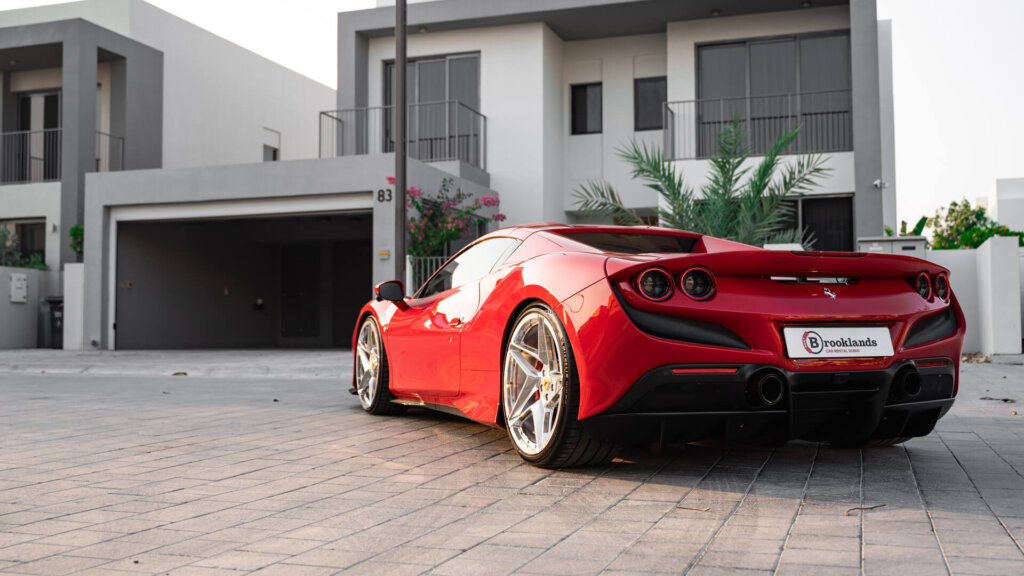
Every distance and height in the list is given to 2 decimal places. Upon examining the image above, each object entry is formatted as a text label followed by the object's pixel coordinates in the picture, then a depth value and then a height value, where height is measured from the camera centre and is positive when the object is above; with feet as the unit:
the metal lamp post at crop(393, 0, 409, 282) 38.17 +7.07
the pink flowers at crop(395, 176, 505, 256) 50.24 +5.00
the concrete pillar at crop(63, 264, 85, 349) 59.17 +0.32
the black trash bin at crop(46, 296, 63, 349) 63.57 -0.84
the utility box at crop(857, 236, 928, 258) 41.52 +2.94
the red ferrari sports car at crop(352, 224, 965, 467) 12.03 -0.55
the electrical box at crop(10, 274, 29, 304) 63.10 +1.63
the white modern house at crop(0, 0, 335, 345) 67.77 +17.45
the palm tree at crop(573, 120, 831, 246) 41.16 +5.13
